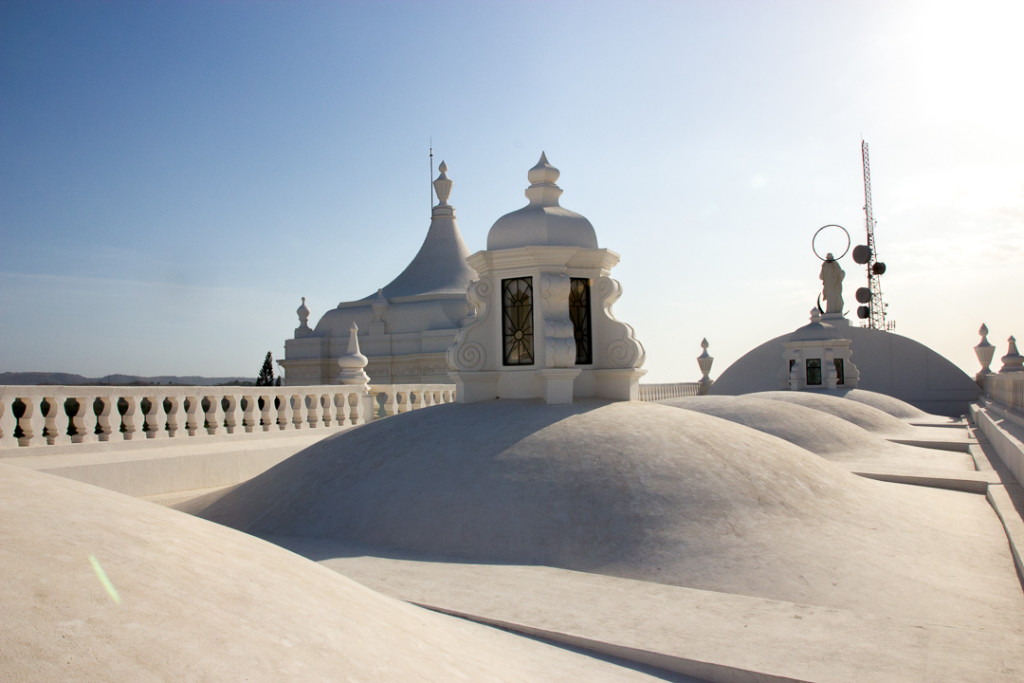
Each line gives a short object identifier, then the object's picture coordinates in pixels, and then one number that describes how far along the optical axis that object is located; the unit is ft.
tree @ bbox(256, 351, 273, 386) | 115.75
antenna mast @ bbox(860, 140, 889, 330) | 150.28
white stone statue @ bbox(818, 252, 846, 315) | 99.60
